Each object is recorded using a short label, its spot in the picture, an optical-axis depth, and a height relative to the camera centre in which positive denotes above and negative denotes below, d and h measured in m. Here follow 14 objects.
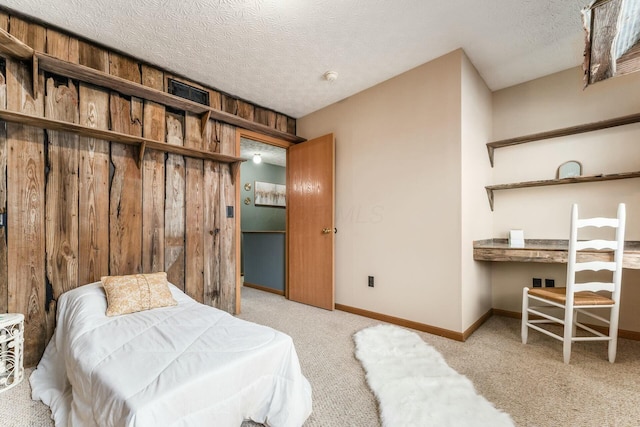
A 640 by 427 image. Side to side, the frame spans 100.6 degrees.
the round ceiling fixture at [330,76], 2.67 +1.40
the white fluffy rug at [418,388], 1.39 -1.09
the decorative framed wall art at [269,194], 5.90 +0.42
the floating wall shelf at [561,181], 2.29 +0.30
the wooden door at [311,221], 3.21 -0.12
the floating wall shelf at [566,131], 2.34 +0.79
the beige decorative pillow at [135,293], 1.78 -0.58
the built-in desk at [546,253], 2.00 -0.35
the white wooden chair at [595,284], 1.93 -0.49
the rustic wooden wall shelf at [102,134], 1.76 +0.62
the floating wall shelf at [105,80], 1.73 +1.04
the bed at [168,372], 1.00 -0.67
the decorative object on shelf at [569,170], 2.63 +0.43
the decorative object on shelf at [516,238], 2.76 -0.27
